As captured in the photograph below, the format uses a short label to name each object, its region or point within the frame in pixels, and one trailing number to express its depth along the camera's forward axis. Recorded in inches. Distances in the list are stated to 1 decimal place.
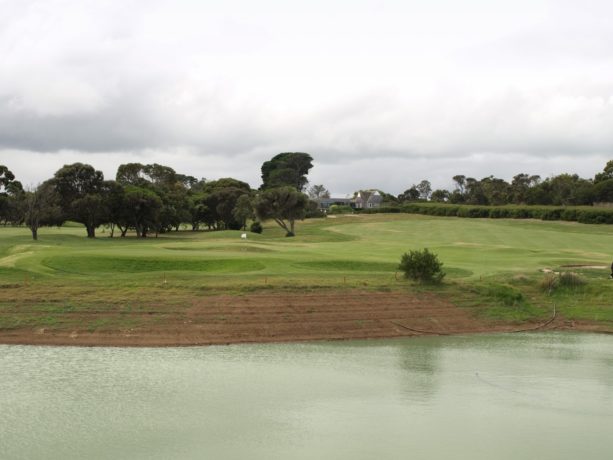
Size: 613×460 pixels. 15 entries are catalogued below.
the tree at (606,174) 5861.2
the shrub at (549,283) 1500.2
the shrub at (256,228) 3862.2
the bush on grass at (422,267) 1456.7
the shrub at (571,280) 1520.2
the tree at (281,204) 3523.6
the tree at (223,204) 4308.6
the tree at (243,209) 3944.4
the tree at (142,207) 3275.1
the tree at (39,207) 2856.8
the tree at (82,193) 3112.7
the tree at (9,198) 3415.4
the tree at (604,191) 5182.1
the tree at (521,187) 6106.8
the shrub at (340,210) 5984.3
